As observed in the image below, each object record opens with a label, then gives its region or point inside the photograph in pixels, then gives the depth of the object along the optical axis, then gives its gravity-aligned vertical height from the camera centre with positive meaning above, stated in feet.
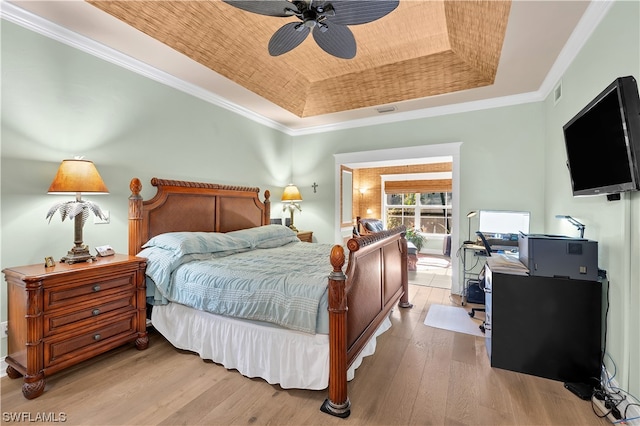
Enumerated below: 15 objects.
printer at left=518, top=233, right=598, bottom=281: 6.50 -1.07
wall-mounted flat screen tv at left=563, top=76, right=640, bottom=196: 4.97 +1.45
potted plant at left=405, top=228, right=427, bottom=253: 22.35 -2.12
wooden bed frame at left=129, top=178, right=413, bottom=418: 5.68 -1.12
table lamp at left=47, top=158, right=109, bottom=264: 7.13 +0.52
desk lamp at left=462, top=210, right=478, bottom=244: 12.77 -0.15
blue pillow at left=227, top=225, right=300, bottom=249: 11.13 -1.03
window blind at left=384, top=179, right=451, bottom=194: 25.00 +2.35
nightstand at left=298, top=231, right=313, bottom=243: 15.75 -1.38
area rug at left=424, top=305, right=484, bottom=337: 9.67 -3.99
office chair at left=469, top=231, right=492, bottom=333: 9.62 -2.49
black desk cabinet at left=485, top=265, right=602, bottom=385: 6.61 -2.81
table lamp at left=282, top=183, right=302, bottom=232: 16.10 +0.93
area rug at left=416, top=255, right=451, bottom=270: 20.18 -3.88
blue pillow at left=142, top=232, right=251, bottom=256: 8.61 -1.02
